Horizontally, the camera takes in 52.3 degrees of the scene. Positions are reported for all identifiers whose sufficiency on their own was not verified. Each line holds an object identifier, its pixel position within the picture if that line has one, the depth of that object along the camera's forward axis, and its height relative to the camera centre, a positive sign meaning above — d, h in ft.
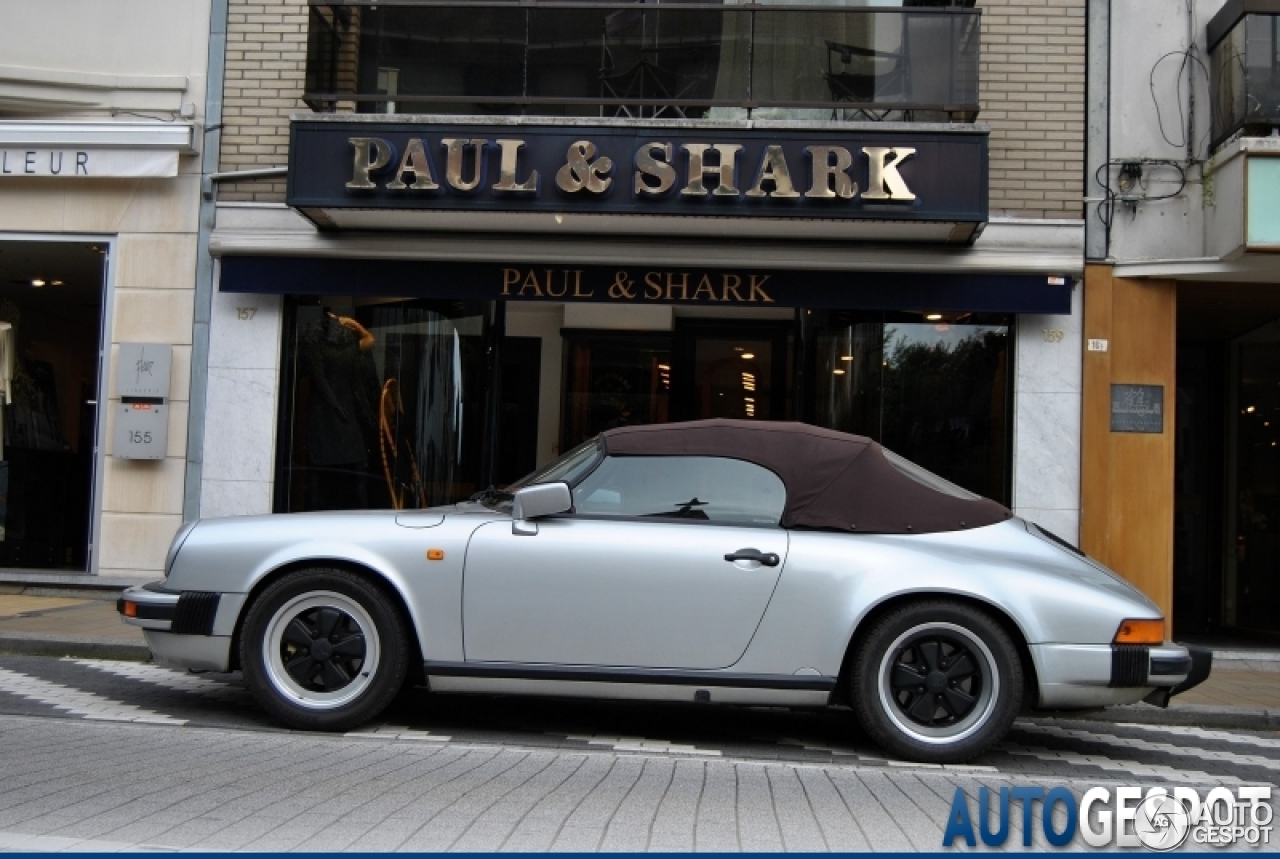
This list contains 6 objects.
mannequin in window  39.19 +1.77
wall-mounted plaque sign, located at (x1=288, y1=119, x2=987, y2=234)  34.19 +8.34
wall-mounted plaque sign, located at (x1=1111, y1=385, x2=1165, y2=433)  36.09 +2.58
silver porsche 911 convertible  19.02 -1.88
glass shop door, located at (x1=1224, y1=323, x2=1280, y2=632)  44.91 +0.49
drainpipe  38.19 +4.73
